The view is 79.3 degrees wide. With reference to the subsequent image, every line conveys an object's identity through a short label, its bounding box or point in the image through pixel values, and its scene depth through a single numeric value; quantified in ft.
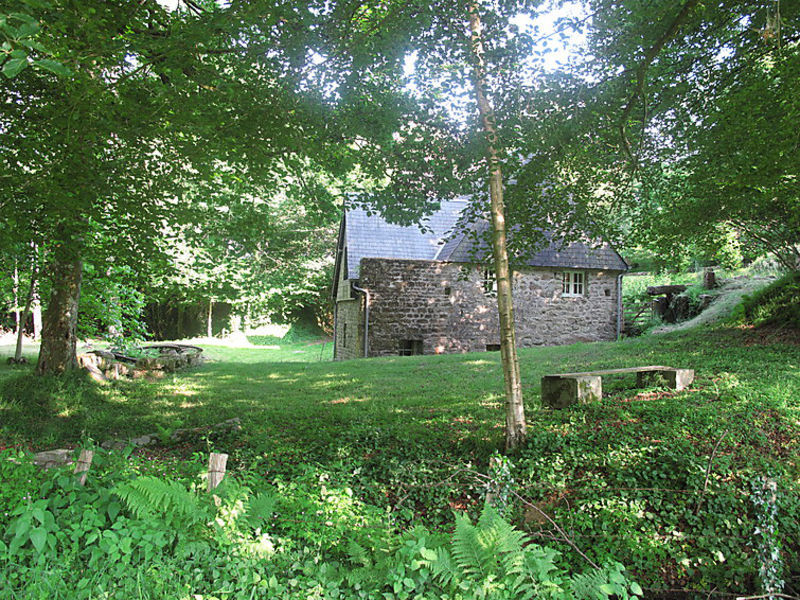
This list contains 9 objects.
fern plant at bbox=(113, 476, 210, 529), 9.67
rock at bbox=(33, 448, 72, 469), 15.75
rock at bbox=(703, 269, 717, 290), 57.57
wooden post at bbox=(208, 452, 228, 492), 11.40
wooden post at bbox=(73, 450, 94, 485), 11.28
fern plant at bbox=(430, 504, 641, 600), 8.25
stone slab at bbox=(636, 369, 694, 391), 22.36
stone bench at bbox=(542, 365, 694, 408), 21.09
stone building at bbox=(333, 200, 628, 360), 59.31
